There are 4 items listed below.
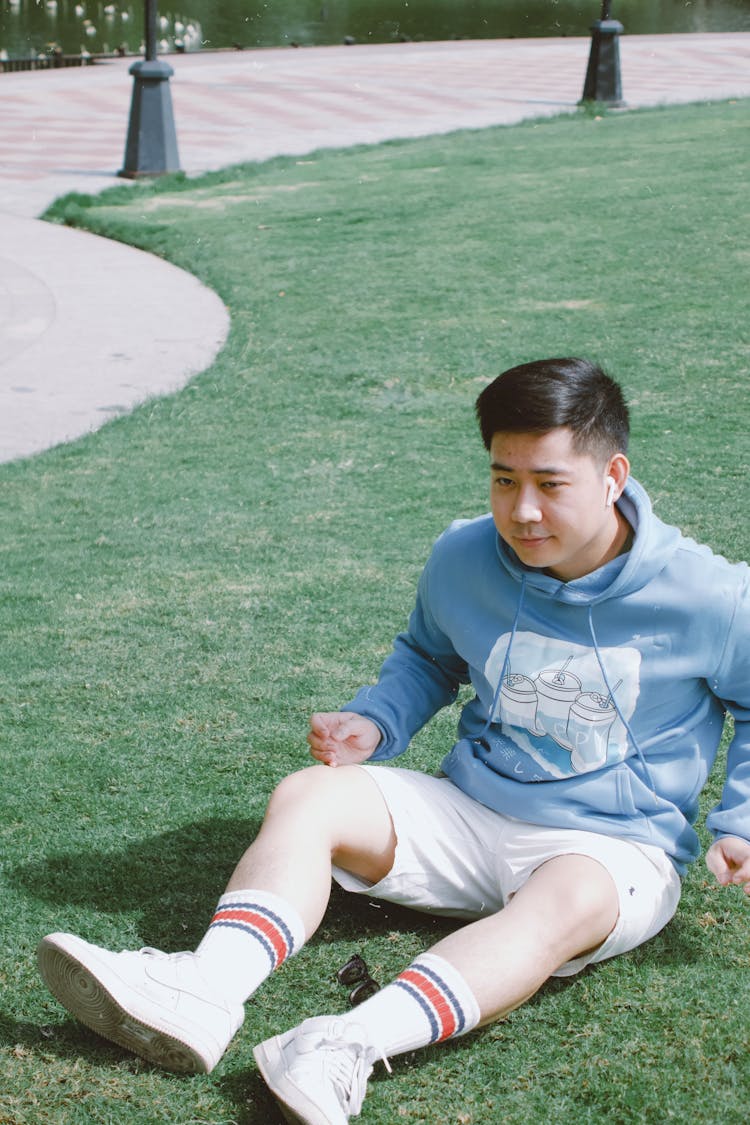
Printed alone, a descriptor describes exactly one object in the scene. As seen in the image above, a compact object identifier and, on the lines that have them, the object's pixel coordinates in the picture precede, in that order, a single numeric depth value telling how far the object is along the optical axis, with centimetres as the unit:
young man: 234
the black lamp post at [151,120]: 1207
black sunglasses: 263
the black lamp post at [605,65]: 1511
